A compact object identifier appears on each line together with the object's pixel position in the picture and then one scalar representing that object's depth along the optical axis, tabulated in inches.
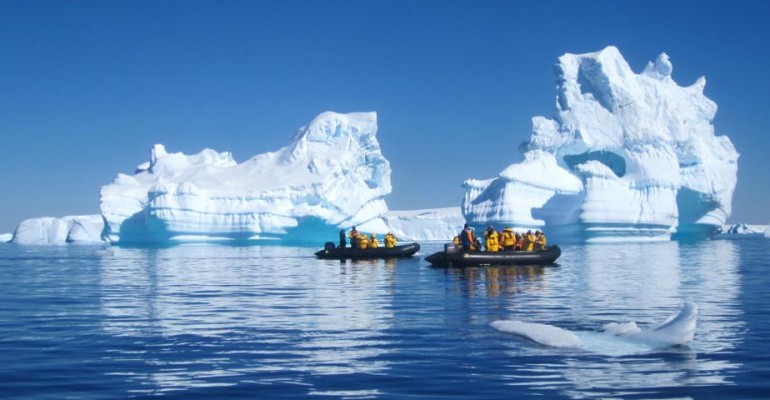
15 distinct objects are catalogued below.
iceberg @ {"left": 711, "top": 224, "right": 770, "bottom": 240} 4288.9
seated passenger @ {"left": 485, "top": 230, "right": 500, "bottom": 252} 923.4
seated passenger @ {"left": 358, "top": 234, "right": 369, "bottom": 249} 1146.0
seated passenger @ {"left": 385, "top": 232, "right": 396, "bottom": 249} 1133.7
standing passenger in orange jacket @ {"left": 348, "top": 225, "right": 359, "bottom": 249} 1147.3
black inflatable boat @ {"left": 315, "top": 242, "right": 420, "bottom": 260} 1114.1
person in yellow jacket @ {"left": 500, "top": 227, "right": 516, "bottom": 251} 935.0
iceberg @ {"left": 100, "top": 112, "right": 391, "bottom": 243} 2049.7
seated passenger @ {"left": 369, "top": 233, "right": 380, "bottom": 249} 1157.7
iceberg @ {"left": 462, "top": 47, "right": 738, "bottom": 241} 1769.2
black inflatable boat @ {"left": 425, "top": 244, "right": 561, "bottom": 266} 885.2
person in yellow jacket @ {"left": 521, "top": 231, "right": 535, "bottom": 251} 946.1
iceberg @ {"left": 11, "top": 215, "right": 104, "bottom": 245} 3021.7
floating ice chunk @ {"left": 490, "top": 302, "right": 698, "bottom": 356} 308.3
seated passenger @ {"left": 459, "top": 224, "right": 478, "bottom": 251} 902.4
